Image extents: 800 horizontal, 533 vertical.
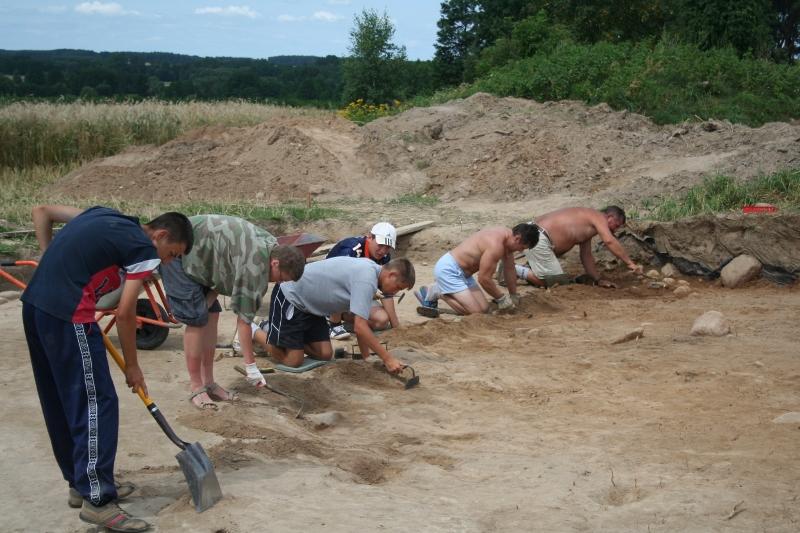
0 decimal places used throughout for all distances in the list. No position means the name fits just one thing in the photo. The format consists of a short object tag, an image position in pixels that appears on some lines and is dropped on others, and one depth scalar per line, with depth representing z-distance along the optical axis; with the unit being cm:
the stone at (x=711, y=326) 814
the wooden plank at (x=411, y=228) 1233
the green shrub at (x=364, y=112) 2173
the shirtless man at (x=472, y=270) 931
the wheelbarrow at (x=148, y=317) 732
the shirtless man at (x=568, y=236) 1036
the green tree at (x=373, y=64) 3184
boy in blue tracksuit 416
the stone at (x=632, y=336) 811
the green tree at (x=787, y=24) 3206
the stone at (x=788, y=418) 566
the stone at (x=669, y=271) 1110
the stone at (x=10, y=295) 954
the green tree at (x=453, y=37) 4088
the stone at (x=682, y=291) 1028
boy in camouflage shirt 605
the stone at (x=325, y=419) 609
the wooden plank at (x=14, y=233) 1086
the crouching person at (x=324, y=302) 672
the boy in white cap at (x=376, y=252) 838
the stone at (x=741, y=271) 1054
